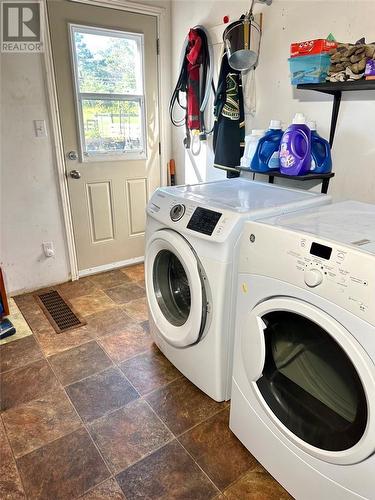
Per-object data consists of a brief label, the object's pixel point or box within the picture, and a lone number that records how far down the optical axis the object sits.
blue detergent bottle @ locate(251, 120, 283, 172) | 1.83
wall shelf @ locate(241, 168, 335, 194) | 1.67
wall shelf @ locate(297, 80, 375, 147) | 1.41
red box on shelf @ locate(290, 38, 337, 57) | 1.50
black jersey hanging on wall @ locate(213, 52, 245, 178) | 2.18
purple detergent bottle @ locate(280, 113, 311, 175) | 1.66
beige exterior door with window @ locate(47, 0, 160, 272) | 2.43
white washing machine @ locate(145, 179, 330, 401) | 1.37
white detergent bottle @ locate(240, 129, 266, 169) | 1.91
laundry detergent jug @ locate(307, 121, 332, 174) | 1.71
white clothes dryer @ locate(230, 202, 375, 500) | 0.88
